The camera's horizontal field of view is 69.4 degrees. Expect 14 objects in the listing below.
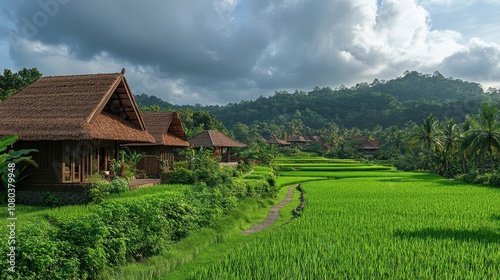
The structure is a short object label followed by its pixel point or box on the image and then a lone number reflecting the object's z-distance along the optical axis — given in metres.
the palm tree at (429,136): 39.34
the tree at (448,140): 37.72
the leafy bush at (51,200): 12.64
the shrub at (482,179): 25.91
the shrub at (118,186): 12.53
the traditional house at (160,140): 19.36
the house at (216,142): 31.23
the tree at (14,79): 27.53
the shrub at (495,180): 24.46
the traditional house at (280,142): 73.75
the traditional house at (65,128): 12.39
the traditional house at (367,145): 66.94
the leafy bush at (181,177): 15.97
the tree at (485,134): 28.66
